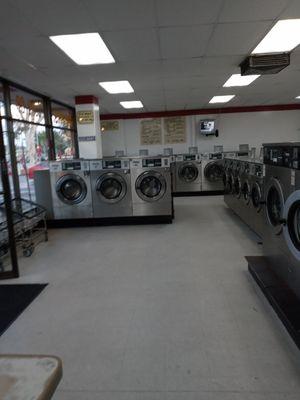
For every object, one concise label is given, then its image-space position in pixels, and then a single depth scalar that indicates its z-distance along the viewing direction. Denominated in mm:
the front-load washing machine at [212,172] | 8820
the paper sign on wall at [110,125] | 10312
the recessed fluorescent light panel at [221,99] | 7939
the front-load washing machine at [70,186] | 5711
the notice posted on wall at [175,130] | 10119
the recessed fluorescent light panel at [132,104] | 8039
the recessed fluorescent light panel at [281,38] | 3461
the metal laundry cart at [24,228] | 3899
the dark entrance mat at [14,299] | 2634
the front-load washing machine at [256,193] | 4047
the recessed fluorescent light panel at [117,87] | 5819
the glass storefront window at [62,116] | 7766
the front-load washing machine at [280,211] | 2389
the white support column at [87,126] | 6973
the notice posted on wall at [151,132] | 10148
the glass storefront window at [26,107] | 5664
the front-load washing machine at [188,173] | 8922
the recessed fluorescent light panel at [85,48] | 3517
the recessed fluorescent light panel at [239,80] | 5879
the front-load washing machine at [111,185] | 5648
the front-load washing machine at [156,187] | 5621
